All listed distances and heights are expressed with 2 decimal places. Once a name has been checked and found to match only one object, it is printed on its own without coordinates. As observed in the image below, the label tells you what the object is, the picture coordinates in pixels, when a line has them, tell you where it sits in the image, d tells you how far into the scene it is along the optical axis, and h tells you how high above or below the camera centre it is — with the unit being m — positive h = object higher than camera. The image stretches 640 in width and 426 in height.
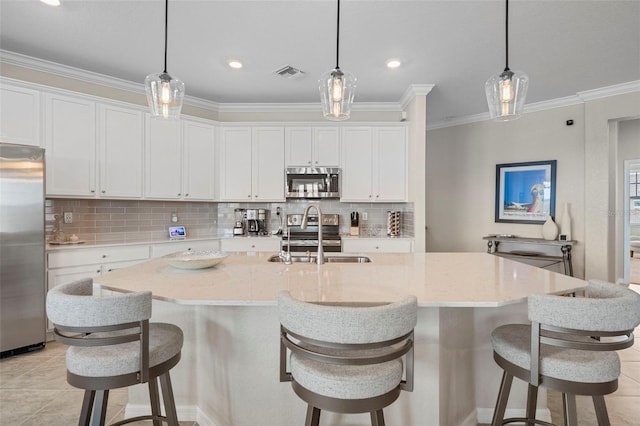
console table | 4.14 -0.51
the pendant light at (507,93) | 1.92 +0.72
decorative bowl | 1.95 -0.30
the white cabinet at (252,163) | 4.45 +0.67
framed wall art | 4.53 +0.31
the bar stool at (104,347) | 1.22 -0.57
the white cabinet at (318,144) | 4.43 +0.92
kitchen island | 1.50 -0.63
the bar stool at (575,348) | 1.19 -0.57
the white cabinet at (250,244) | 4.31 -0.42
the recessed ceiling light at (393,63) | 3.24 +1.50
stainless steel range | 4.24 -0.31
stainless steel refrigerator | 2.70 -0.33
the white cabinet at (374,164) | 4.37 +0.65
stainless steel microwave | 4.42 +0.41
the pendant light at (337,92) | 1.93 +0.72
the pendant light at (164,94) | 1.91 +0.70
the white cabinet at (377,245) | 4.14 -0.41
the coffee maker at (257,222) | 4.61 -0.14
